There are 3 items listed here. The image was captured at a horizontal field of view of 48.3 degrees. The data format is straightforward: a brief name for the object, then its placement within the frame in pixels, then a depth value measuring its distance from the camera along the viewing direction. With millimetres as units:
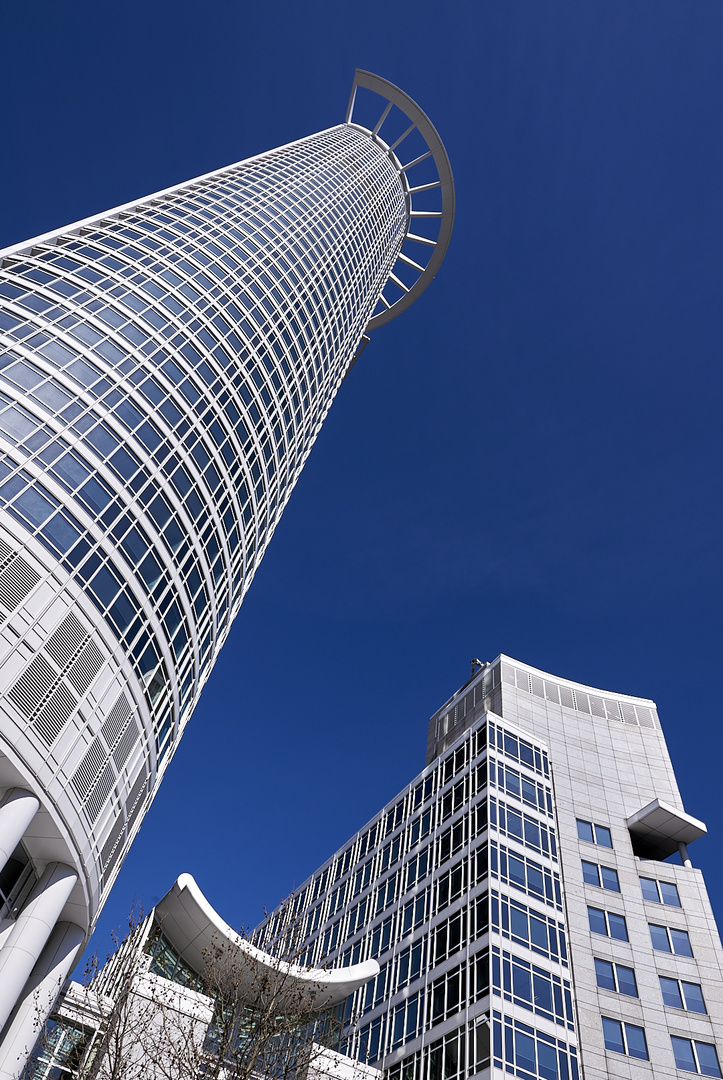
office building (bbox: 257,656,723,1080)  41781
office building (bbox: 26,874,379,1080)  26266
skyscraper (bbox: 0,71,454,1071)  28484
